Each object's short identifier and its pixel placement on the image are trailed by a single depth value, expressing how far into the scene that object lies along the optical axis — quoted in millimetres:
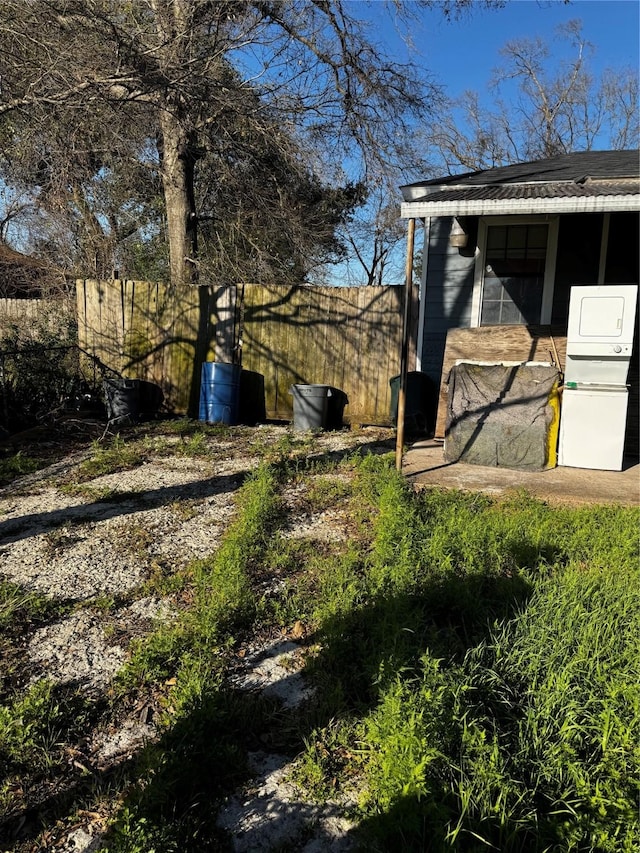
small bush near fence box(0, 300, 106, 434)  7355
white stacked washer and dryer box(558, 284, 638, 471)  5043
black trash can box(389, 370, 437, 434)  7371
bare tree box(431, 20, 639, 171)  24016
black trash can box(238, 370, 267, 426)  8641
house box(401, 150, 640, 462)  6432
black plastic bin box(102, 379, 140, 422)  8094
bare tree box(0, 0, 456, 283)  6035
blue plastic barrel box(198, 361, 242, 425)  8031
